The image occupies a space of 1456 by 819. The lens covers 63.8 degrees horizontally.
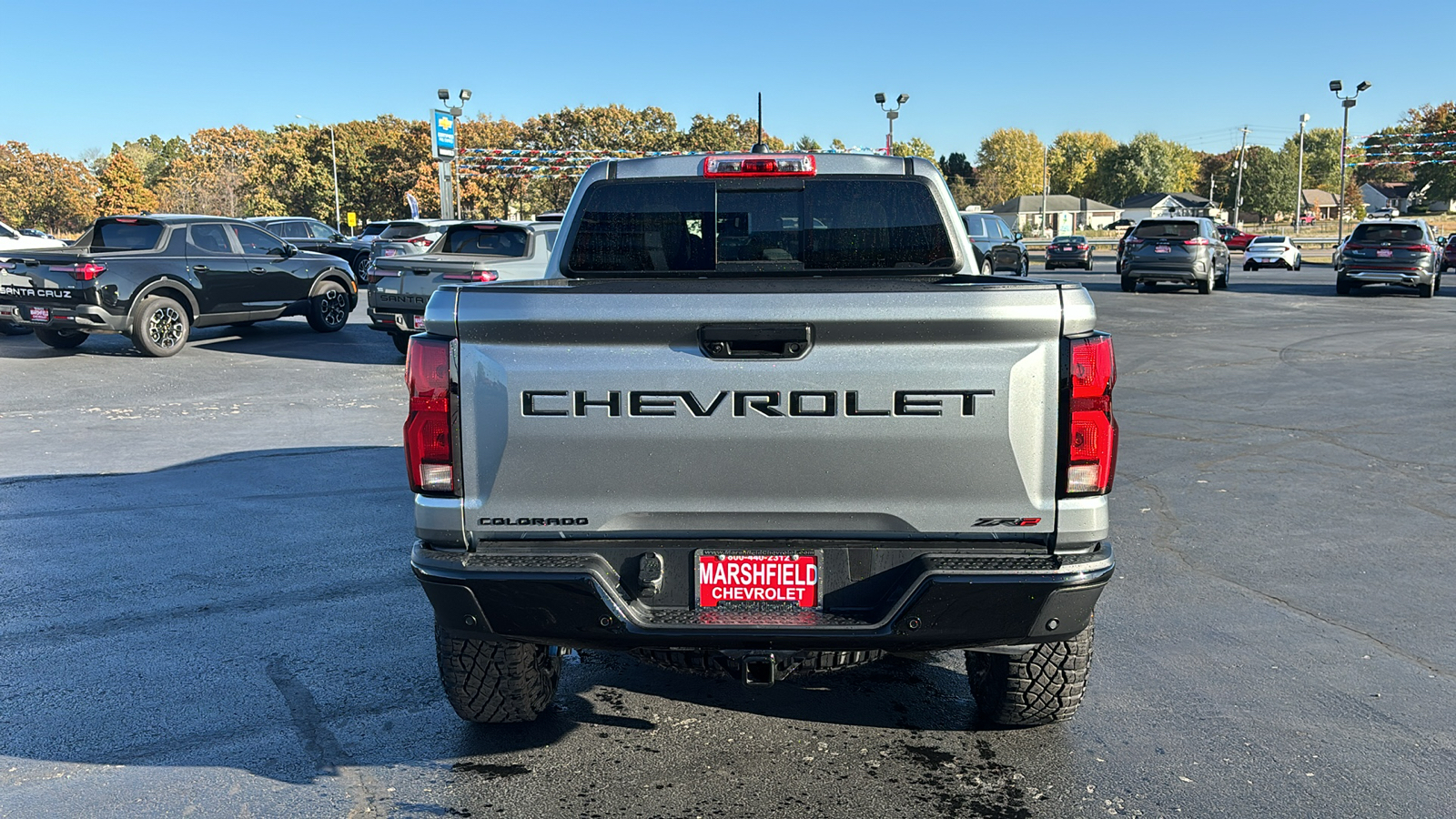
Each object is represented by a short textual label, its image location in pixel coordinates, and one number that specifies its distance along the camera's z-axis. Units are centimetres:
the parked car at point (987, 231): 2852
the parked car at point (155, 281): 1427
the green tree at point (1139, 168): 14362
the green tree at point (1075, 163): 16338
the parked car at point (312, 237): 2970
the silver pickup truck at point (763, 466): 316
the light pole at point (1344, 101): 4644
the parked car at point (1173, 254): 2634
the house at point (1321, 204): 15362
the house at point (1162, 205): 13562
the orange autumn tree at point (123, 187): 9344
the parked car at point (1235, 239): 6003
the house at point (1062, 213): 13425
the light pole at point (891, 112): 4687
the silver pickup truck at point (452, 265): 1378
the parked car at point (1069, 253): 3994
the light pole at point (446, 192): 3584
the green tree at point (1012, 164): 15350
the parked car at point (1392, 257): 2553
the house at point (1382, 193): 15750
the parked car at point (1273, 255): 4041
